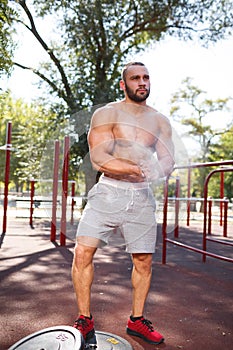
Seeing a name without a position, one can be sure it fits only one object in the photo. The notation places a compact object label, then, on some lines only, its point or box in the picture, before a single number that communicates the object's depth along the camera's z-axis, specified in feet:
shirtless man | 5.81
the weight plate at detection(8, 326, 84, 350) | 4.67
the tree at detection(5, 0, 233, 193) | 30.55
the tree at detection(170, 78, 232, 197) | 54.39
